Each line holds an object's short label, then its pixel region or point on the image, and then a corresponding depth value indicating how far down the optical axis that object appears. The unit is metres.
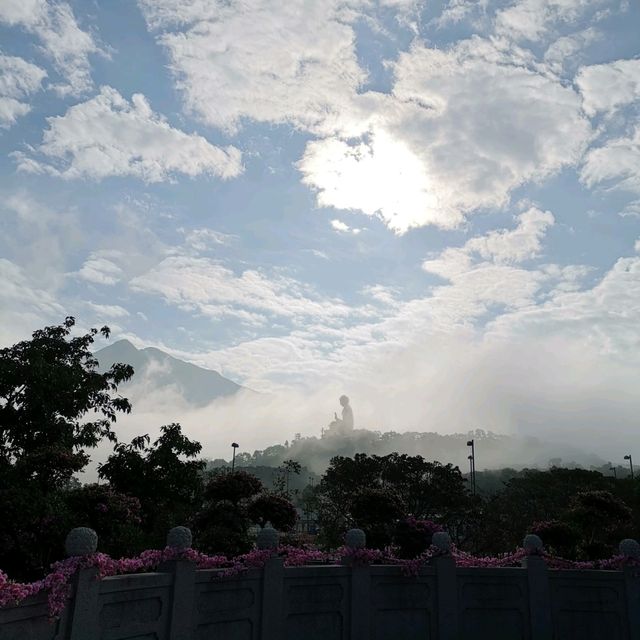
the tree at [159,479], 23.09
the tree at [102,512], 15.65
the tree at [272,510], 20.36
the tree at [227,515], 17.89
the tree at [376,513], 20.72
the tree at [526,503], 44.56
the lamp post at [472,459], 69.74
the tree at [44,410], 17.19
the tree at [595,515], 21.67
